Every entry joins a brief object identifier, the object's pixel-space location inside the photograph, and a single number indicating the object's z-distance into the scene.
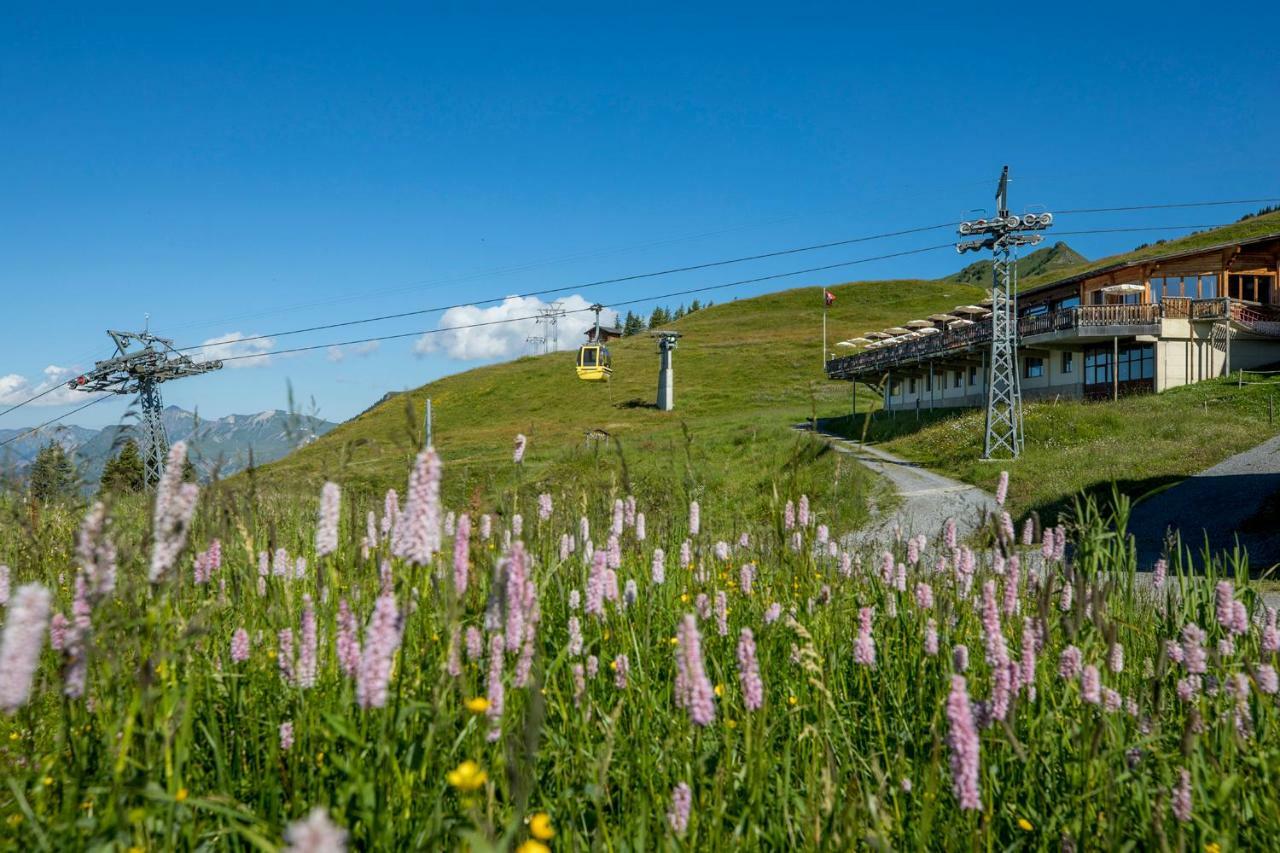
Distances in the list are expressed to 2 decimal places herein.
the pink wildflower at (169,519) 1.80
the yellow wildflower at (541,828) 1.71
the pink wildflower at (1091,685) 2.50
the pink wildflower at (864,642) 3.02
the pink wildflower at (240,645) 2.78
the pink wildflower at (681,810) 2.08
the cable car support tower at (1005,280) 29.80
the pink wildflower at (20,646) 1.36
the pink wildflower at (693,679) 1.93
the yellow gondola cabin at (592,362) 72.06
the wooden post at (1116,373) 41.92
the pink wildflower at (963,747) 1.87
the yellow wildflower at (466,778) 1.55
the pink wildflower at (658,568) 4.17
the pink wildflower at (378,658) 1.68
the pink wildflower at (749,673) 2.17
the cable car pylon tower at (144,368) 54.44
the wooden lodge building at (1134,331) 41.97
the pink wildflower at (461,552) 2.24
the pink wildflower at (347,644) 2.11
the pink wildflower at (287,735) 2.43
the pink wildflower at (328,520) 1.98
